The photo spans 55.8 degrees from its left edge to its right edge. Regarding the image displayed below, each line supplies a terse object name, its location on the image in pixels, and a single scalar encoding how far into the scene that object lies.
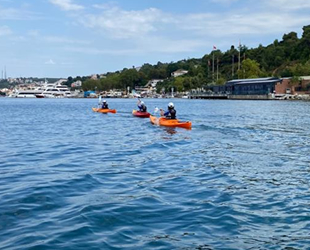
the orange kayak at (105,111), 39.24
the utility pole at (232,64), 127.95
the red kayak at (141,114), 31.87
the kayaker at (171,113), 22.28
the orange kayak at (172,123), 22.00
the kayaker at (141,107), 32.37
